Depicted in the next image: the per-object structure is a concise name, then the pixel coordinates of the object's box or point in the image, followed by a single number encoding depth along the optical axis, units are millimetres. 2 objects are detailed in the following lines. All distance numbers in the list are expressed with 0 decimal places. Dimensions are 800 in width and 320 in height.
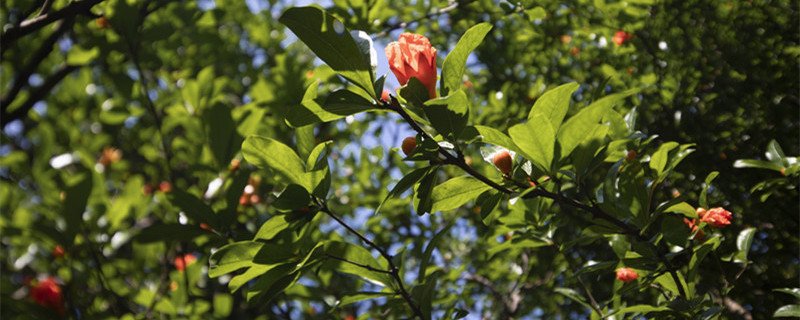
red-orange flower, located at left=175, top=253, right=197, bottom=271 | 1894
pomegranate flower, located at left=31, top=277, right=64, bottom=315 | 1369
